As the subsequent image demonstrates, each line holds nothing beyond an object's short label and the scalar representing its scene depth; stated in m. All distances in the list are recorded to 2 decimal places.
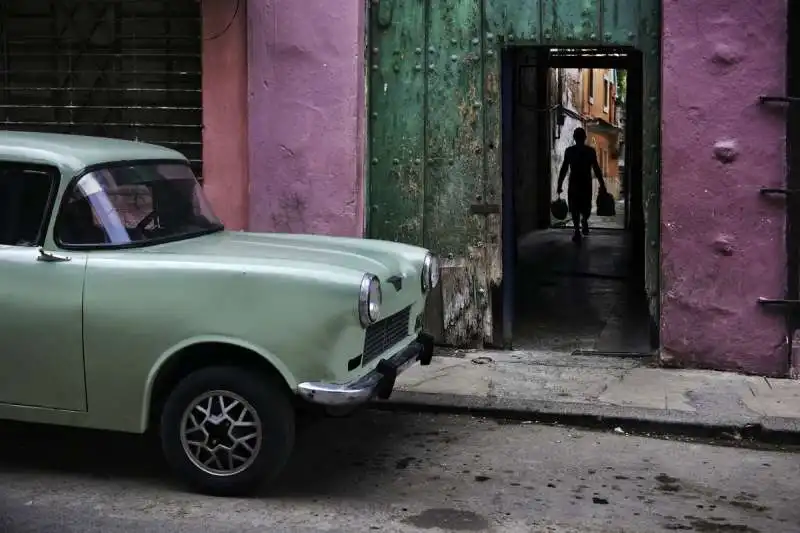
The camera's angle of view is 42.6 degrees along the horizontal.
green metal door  7.92
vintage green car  4.75
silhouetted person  17.39
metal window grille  8.67
